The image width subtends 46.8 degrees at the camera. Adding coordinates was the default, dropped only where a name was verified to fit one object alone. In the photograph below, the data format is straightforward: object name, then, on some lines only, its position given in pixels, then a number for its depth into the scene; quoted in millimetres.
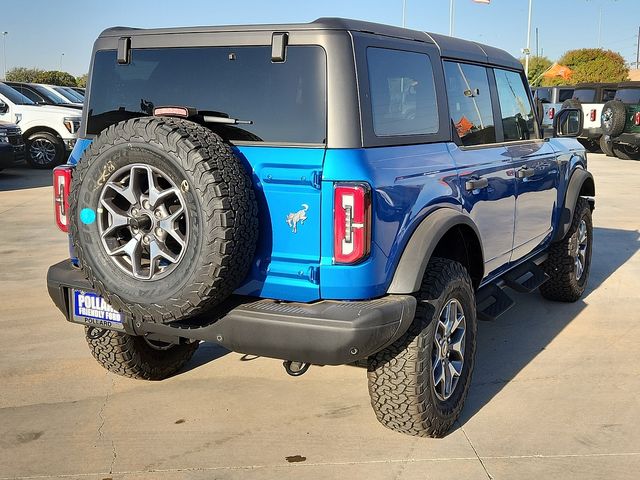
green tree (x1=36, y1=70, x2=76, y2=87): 47391
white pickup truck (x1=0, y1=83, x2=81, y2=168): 15242
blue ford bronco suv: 2979
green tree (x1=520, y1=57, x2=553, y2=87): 61912
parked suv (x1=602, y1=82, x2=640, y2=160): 17266
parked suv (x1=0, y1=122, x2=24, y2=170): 13148
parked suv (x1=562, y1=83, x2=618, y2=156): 19766
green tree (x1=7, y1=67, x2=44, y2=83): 49981
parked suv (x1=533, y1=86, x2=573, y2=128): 22631
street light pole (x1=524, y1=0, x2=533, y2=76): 38250
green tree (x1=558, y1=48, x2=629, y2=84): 51312
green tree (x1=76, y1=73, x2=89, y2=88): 53925
